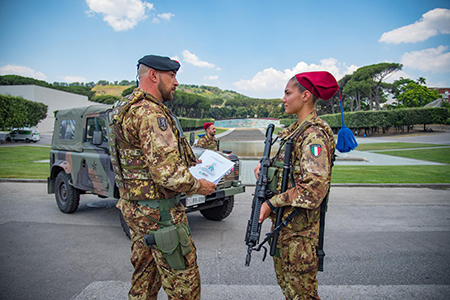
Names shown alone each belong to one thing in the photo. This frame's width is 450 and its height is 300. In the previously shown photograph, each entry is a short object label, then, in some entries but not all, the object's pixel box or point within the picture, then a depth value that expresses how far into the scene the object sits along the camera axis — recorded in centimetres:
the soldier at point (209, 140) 820
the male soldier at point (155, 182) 186
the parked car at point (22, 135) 3181
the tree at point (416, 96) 7150
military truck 486
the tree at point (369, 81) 5712
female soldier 187
